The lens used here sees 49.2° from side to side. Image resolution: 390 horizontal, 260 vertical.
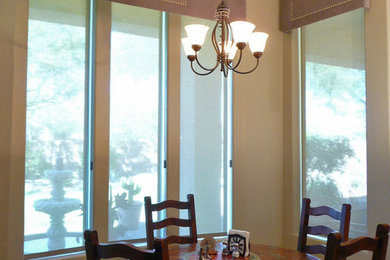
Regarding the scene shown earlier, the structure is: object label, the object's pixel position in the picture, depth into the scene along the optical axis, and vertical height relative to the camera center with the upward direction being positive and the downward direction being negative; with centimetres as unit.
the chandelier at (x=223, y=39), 248 +66
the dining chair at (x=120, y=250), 156 -40
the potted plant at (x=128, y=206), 349 -48
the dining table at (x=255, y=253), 244 -63
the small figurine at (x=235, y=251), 241 -58
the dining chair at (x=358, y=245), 170 -40
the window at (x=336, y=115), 357 +30
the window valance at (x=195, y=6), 347 +121
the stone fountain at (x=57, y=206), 321 -44
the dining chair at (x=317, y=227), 268 -50
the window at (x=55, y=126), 316 +17
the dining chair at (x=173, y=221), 290 -52
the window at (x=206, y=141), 380 +7
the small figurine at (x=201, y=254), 235 -59
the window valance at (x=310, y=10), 350 +123
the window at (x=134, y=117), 349 +26
